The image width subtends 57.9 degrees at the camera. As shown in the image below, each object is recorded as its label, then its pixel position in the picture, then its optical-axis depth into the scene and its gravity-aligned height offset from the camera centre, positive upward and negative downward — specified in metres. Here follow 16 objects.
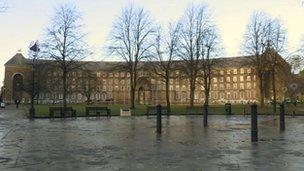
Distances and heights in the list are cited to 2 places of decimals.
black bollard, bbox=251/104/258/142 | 9.79 -0.95
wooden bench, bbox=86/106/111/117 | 25.78 -1.40
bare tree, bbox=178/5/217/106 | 35.96 +5.98
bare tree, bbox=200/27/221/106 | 37.00 +5.68
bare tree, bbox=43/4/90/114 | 28.77 +5.01
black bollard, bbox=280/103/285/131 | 13.44 -1.17
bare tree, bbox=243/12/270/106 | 35.27 +5.97
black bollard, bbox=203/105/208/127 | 15.52 -1.11
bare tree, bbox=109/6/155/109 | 37.12 +6.45
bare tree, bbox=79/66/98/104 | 63.10 +2.41
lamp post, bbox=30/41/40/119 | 22.28 +4.56
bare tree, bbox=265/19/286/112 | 34.67 +5.97
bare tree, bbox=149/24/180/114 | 37.14 +5.19
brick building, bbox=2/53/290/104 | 75.76 +2.02
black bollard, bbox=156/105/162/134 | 12.42 -1.04
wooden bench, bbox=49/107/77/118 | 23.58 -1.39
